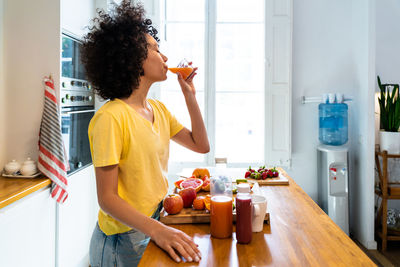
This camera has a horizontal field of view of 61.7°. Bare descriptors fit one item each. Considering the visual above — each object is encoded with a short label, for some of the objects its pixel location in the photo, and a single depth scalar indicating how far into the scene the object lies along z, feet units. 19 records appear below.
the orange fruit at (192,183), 5.21
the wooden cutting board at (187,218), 4.03
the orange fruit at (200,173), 5.86
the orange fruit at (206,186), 5.25
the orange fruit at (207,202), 4.14
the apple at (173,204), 4.04
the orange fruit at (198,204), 4.19
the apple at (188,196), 4.34
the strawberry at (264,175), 6.00
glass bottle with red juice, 3.44
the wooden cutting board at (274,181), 5.81
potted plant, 9.81
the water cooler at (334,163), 10.44
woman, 3.25
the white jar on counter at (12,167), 6.34
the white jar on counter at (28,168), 6.39
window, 11.28
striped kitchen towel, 6.53
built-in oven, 7.38
